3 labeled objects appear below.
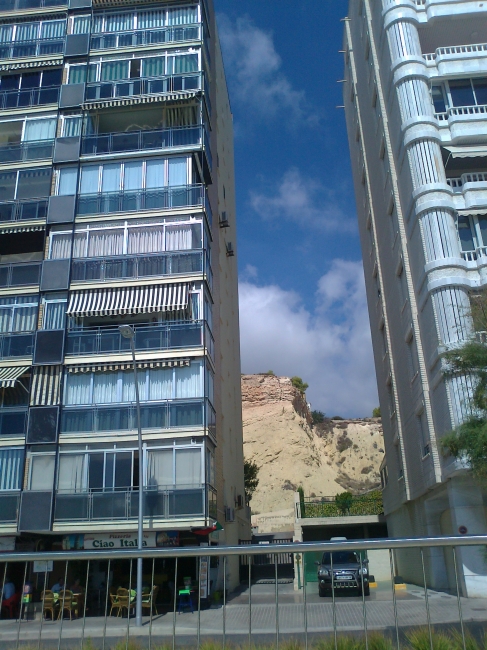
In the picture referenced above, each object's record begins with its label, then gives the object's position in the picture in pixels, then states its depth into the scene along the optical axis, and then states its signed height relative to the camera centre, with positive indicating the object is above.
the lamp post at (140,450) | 18.91 +3.38
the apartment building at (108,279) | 21.34 +10.52
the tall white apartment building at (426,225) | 20.77 +12.08
